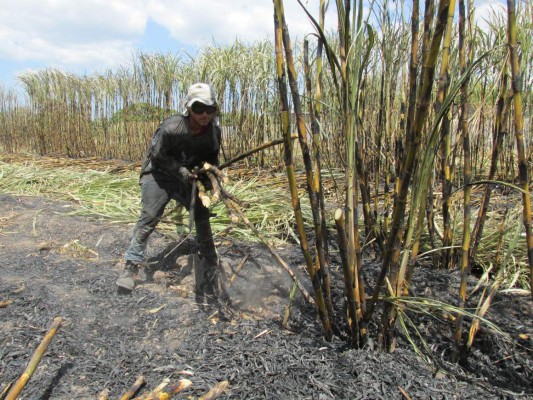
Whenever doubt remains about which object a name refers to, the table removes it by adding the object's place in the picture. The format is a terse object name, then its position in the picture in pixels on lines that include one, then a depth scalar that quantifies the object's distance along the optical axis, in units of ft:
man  8.73
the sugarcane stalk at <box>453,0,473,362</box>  5.49
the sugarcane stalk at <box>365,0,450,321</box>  3.76
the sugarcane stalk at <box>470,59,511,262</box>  5.79
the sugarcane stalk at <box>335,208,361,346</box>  5.20
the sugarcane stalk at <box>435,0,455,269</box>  4.89
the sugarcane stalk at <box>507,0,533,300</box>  4.48
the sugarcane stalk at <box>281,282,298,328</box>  7.17
